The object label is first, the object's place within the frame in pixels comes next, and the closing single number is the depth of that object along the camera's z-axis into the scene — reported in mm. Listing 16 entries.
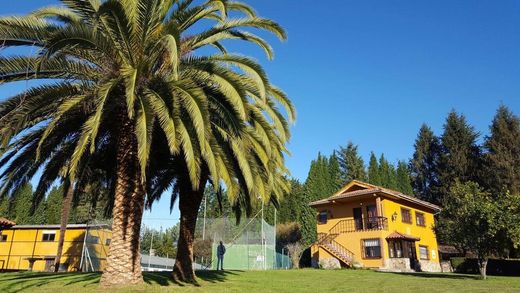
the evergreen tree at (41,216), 66250
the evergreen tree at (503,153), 45447
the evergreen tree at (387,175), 61219
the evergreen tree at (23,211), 61600
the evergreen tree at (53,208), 67125
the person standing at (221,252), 24698
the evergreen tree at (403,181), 60119
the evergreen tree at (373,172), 62056
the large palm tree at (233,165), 10758
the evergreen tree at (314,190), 46438
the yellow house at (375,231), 31531
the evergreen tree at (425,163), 59750
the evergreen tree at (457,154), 52500
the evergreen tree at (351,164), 68250
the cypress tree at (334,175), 62375
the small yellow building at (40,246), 32188
